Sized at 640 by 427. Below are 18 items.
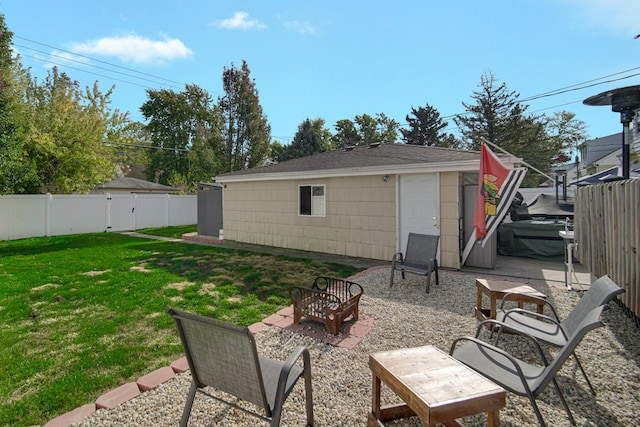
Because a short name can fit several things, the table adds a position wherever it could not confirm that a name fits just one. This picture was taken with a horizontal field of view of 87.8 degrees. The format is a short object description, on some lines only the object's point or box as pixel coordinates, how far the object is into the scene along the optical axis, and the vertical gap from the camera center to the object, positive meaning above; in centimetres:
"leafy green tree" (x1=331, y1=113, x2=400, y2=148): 3569 +908
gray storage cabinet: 1230 +29
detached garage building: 725 +41
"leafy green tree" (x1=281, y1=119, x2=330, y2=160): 3020 +670
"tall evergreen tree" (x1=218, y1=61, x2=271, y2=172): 2438 +710
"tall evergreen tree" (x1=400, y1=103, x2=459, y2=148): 3127 +834
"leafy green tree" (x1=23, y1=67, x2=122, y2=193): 1338 +320
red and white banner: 572 +40
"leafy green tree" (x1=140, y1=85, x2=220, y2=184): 3216 +940
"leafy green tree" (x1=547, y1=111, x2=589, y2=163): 3259 +855
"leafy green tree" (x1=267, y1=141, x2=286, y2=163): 3472 +690
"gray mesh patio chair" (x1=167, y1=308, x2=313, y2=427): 190 -92
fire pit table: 376 -110
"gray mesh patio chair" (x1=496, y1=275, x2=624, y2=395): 253 -97
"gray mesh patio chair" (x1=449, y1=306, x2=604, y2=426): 200 -106
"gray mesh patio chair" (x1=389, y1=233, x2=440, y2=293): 557 -73
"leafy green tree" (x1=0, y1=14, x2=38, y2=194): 1045 +265
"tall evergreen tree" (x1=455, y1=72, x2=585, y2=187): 2953 +787
